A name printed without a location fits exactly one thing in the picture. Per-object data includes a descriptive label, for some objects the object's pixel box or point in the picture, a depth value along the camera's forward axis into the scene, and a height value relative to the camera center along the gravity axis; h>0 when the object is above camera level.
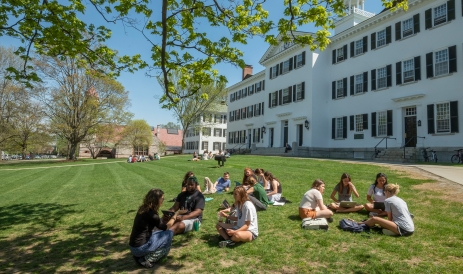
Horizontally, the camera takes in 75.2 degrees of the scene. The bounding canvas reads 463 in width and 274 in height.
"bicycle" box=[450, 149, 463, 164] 16.64 -0.39
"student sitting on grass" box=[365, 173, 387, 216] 6.93 -1.18
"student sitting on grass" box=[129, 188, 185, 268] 4.76 -1.43
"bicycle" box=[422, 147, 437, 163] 18.03 -0.32
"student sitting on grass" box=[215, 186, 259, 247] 5.47 -1.47
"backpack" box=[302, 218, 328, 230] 6.14 -1.53
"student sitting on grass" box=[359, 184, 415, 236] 5.58 -1.33
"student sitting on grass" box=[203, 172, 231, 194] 11.34 -1.40
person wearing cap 6.41 -1.33
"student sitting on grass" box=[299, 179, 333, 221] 6.65 -1.29
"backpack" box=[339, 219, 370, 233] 5.95 -1.53
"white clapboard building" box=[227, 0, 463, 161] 18.35 +4.98
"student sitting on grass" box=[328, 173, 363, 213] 8.06 -1.09
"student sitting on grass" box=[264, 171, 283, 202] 9.10 -1.25
